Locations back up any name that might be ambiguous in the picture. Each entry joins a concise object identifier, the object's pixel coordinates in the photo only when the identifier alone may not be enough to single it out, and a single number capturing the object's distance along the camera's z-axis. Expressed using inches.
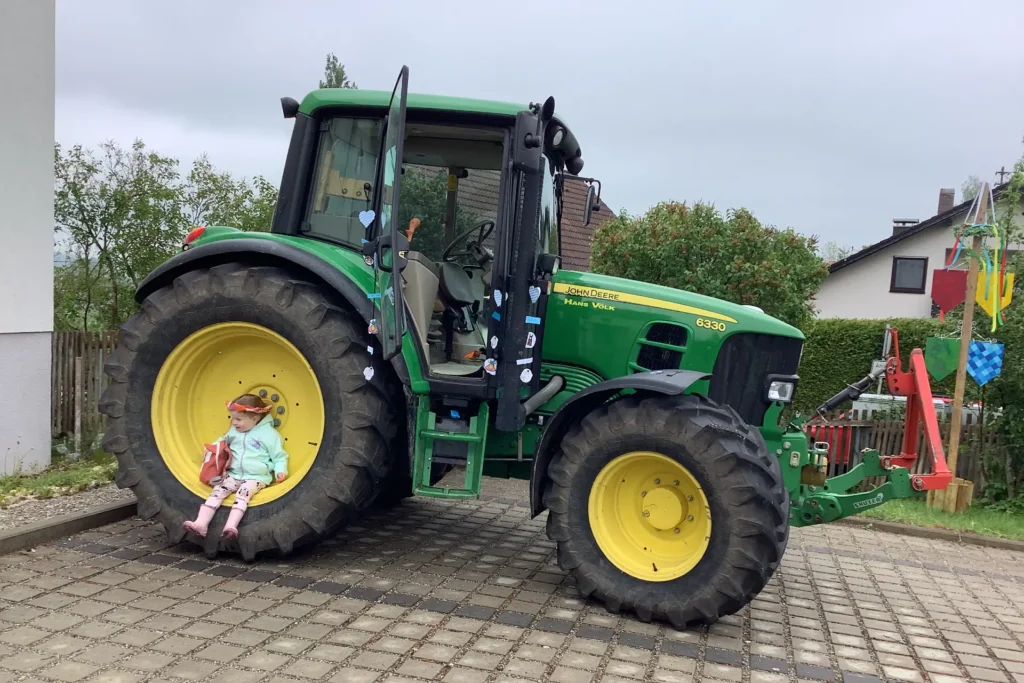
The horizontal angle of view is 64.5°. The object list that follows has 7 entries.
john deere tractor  164.1
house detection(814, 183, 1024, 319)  986.1
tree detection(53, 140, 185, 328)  386.0
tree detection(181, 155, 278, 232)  425.7
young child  183.5
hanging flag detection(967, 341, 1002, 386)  310.5
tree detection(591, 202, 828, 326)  394.6
